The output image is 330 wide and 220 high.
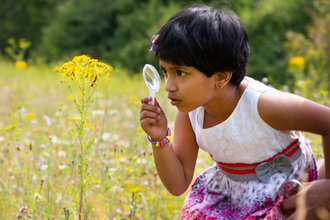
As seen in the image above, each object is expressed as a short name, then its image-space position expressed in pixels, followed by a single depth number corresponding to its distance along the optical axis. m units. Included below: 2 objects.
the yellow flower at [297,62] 4.56
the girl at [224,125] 1.69
